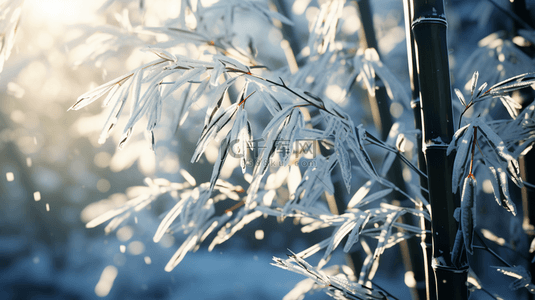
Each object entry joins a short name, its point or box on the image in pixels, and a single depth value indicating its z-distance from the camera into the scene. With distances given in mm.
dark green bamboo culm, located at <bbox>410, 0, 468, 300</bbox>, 425
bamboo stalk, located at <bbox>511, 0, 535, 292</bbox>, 694
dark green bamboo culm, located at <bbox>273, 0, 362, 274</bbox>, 844
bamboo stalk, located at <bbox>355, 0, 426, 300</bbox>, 778
